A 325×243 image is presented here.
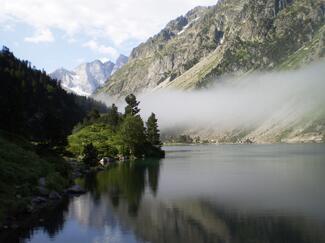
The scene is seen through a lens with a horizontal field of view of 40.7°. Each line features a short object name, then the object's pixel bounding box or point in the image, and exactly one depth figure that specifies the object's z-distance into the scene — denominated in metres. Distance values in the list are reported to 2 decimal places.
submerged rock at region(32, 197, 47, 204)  70.05
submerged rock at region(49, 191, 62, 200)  77.61
